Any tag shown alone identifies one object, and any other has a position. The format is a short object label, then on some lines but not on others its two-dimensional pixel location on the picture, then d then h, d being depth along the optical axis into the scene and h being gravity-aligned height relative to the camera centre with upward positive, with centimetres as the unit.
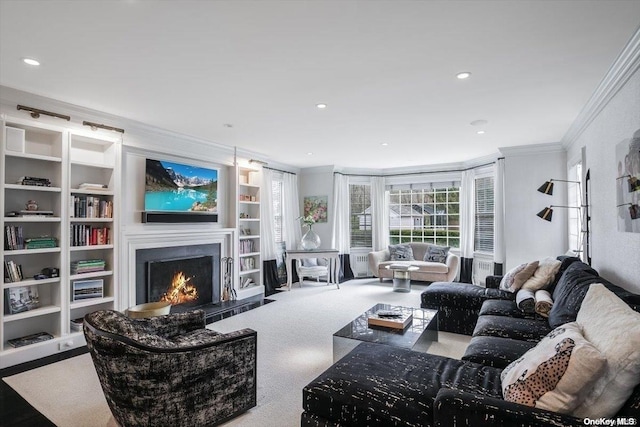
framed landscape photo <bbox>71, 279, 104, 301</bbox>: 358 -74
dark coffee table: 286 -100
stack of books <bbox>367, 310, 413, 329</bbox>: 312 -94
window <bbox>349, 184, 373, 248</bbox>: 796 +11
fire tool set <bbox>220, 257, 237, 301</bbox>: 536 -95
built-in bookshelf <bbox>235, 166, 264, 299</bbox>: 582 -22
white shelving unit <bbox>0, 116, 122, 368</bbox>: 311 -6
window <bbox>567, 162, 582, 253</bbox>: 464 +15
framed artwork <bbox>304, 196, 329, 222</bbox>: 766 +31
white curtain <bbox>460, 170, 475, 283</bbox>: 681 -4
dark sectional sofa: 139 -88
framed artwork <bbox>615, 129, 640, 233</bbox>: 237 +28
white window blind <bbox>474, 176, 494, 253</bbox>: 648 +11
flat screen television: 442 +40
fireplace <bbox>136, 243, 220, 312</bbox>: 429 -76
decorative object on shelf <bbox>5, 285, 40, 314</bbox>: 310 -74
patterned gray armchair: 187 -91
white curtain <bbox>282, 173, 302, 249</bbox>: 724 +21
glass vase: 696 -41
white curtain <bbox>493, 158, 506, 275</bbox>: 598 +2
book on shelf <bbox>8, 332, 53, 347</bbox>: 318 -114
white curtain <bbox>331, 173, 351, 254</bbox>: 757 +13
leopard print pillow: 137 -66
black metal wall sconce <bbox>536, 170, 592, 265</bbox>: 386 +5
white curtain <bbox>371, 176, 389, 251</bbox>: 783 +13
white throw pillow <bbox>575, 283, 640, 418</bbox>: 132 -57
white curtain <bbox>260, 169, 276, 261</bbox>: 639 +3
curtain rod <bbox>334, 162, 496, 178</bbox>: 678 +107
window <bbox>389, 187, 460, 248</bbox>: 744 +11
